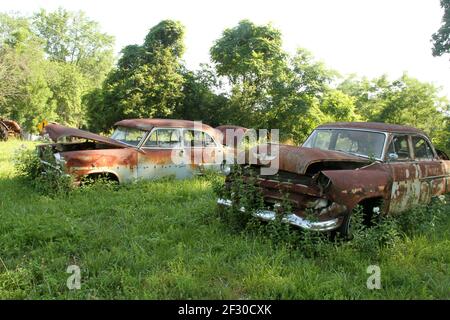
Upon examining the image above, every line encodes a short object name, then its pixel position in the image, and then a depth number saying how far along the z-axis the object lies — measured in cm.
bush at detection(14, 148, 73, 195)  691
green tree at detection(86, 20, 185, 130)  2045
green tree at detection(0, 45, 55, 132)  2916
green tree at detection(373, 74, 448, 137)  2481
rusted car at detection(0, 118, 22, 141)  2202
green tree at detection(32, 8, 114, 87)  5147
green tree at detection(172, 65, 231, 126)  2150
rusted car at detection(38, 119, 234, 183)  732
